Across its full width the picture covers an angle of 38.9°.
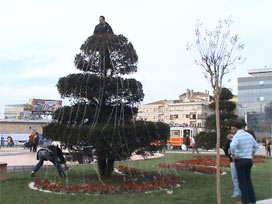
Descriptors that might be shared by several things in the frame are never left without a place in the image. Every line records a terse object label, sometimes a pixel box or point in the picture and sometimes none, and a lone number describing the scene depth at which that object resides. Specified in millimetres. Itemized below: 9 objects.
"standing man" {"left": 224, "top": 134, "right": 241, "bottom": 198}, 8547
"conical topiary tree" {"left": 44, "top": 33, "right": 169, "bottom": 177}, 9695
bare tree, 7419
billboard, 84438
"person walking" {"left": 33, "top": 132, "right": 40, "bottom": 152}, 25469
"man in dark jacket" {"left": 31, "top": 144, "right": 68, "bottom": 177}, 11477
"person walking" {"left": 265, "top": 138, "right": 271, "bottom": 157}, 28344
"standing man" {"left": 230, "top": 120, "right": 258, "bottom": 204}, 7441
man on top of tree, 11617
